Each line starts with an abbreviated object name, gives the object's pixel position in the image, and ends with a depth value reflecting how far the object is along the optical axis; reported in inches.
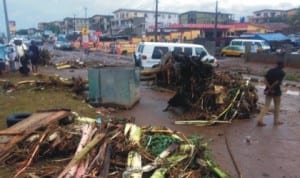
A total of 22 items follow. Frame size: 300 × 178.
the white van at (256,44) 1509.6
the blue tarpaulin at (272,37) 1812.3
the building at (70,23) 4948.3
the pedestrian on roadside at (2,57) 758.5
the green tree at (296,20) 2873.0
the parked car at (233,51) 1478.8
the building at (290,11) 4458.9
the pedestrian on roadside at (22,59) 760.5
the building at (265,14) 4268.0
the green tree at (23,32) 4821.4
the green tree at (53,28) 4626.7
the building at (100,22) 4202.8
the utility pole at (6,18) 950.4
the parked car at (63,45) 2269.7
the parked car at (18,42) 807.0
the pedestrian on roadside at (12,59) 821.9
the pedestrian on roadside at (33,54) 778.2
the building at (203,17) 3700.8
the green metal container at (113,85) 472.7
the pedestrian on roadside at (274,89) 402.3
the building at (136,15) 4224.9
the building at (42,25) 5643.2
